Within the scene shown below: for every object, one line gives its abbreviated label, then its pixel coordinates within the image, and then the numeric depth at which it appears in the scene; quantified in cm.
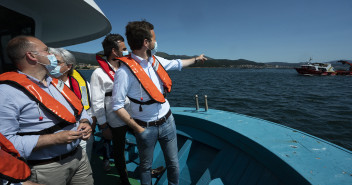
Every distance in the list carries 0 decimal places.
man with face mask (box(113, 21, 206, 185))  143
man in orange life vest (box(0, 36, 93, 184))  94
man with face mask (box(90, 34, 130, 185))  188
